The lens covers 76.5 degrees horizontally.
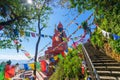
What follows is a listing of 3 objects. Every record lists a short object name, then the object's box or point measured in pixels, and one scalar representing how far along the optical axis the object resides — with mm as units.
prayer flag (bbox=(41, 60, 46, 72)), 4004
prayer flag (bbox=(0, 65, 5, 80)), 3336
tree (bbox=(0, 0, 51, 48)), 5185
